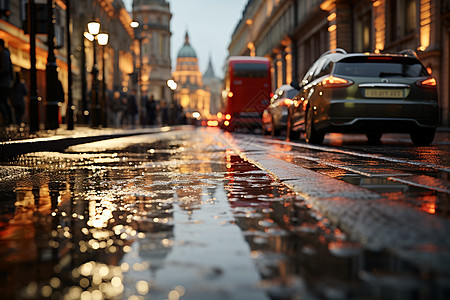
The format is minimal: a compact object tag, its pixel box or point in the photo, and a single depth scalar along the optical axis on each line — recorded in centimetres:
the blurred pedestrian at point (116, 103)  3123
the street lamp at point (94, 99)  2303
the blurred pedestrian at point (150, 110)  4188
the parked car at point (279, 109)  1739
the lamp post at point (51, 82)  1403
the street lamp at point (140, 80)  3831
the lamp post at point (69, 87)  1761
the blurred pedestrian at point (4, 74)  1449
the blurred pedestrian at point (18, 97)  1883
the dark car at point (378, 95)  991
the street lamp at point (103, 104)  2573
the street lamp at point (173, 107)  4384
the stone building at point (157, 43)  12375
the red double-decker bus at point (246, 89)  3003
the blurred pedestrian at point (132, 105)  3544
